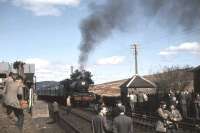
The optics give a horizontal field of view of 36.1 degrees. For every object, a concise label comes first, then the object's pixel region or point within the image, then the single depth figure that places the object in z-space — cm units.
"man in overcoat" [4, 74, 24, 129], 666
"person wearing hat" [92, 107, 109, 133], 737
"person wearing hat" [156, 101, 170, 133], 869
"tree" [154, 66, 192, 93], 4857
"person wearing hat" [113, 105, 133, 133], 669
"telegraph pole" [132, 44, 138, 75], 3820
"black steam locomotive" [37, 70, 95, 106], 2893
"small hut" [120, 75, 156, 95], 3328
